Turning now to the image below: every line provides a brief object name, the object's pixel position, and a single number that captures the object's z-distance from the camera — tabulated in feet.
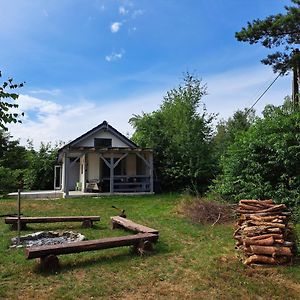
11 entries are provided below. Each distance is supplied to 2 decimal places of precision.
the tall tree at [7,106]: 10.17
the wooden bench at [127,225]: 24.46
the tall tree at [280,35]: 37.96
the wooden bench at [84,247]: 17.97
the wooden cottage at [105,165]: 62.85
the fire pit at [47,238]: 23.71
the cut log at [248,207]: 22.28
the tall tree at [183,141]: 66.03
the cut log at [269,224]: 19.76
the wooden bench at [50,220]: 29.54
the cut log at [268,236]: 19.38
